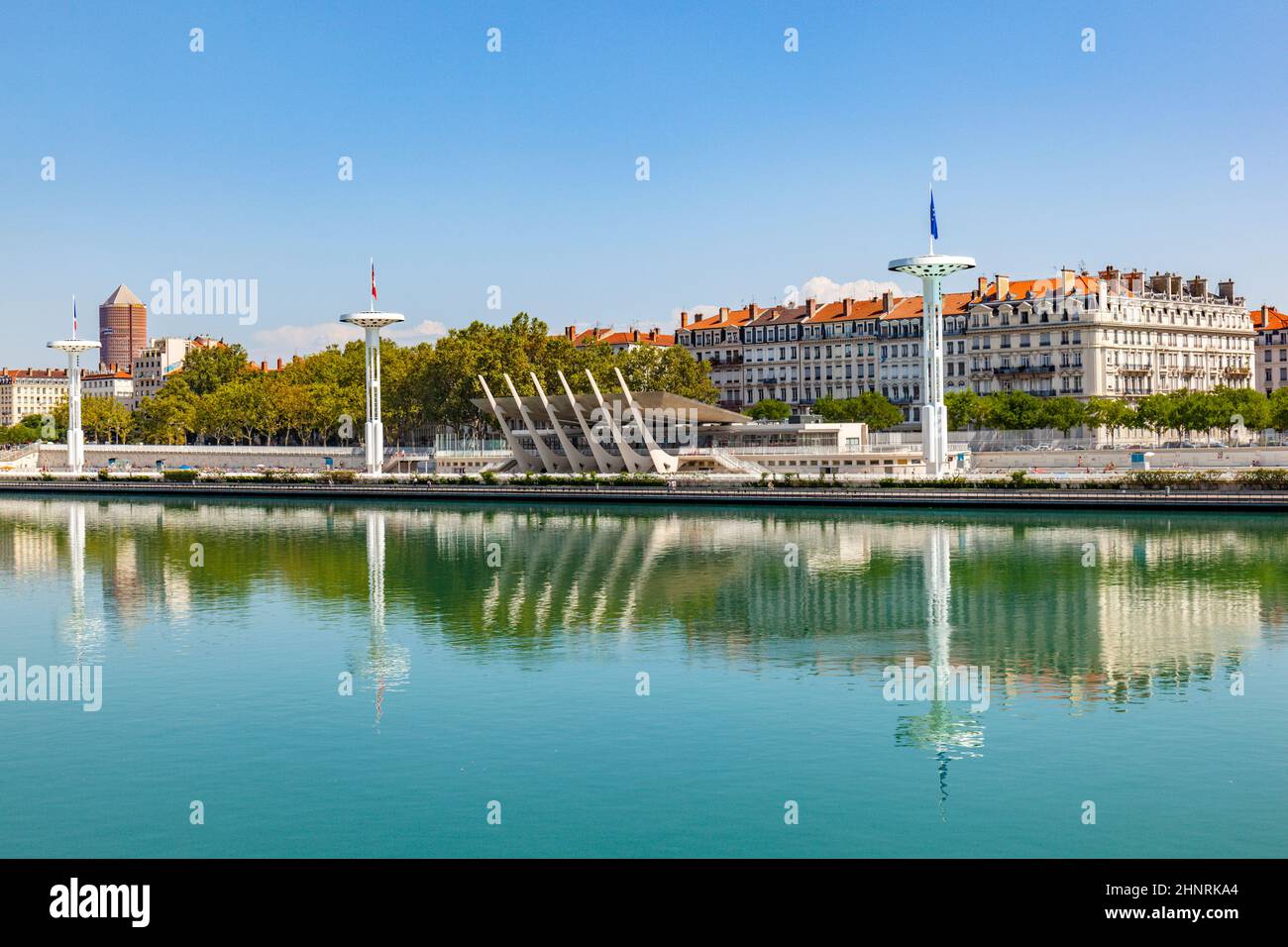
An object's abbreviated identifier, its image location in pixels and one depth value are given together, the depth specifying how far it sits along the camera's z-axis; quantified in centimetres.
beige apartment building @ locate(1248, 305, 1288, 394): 14925
